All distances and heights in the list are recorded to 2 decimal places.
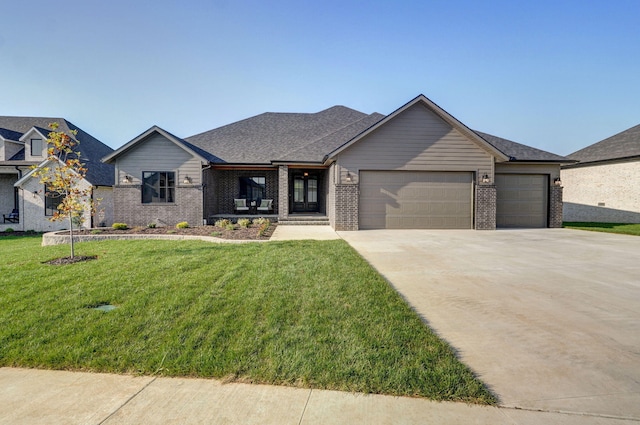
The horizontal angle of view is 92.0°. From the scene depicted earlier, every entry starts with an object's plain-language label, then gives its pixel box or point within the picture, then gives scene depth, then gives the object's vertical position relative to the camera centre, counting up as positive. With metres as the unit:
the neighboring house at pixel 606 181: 17.00 +1.31
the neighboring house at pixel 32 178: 16.12 +1.41
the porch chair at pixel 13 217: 16.81 -0.74
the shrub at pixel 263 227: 11.29 -0.95
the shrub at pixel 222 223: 13.48 -0.87
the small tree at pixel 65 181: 7.51 +0.56
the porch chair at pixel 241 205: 16.78 -0.09
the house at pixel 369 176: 12.93 +1.28
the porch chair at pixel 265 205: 16.97 -0.09
